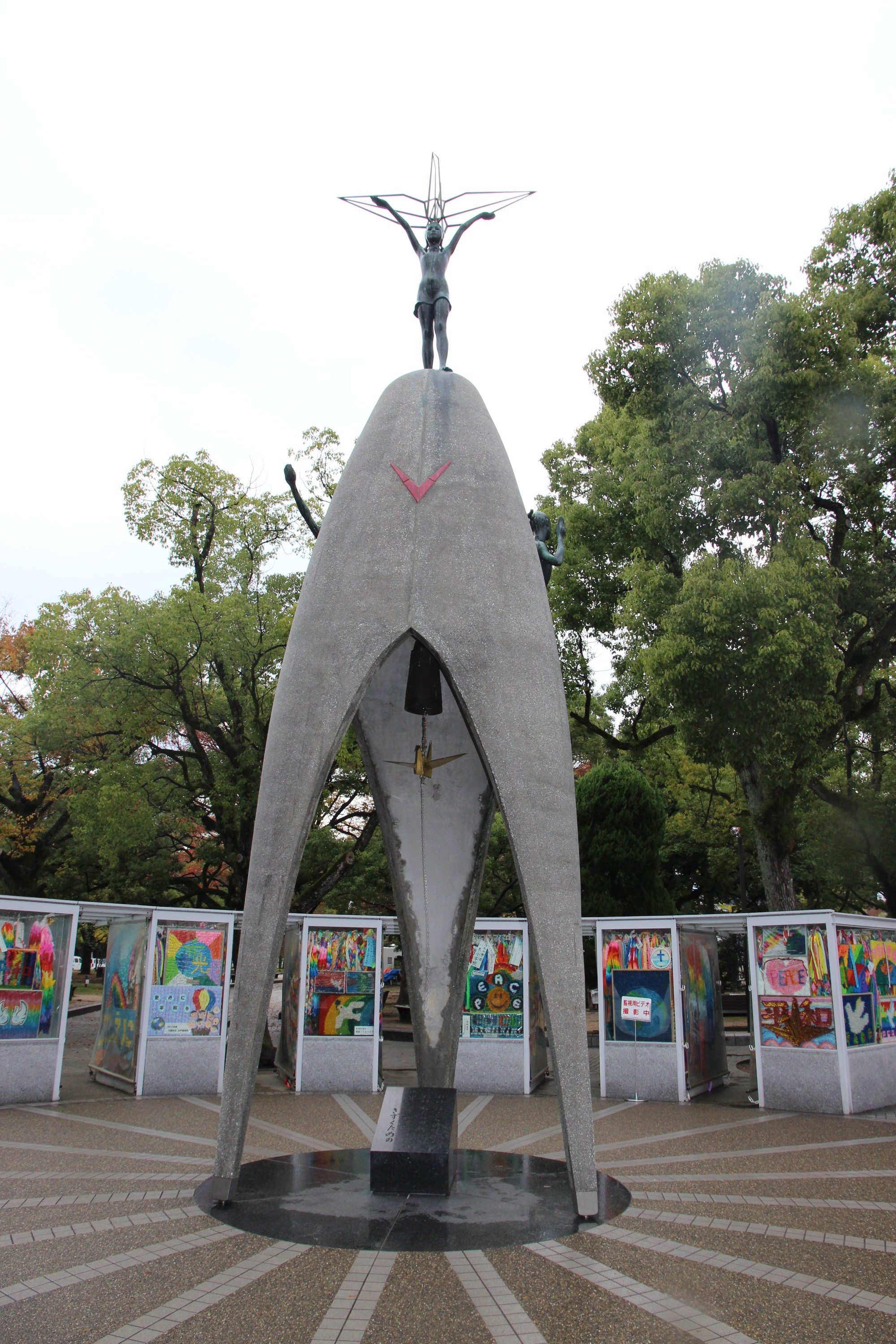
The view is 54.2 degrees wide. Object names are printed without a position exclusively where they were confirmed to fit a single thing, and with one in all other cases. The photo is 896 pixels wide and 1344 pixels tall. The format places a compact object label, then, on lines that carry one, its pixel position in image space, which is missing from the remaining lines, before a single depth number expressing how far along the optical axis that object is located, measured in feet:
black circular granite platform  18.89
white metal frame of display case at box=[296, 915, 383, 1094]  42.57
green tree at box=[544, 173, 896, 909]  49.70
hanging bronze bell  29.45
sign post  41.91
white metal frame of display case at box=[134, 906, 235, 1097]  40.73
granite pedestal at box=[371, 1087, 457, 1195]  22.22
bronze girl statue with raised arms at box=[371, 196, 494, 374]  29.30
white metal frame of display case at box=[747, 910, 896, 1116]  37.24
